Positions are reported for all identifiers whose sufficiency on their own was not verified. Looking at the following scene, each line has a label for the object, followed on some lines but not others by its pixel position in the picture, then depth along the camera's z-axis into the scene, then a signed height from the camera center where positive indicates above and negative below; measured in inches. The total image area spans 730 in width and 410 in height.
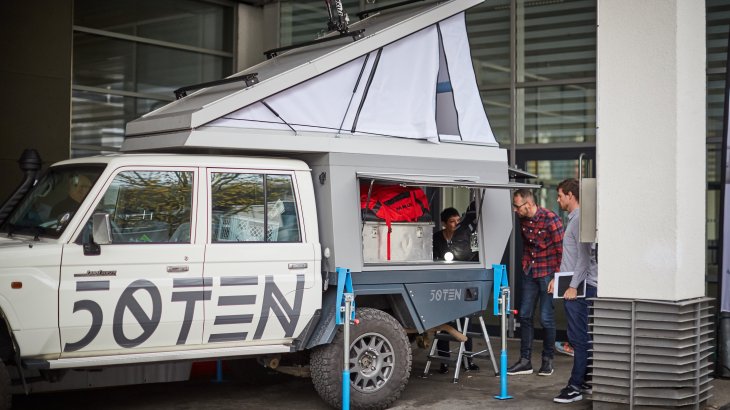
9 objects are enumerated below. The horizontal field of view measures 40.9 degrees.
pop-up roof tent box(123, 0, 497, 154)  309.7 +42.6
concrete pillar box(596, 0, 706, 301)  304.5 +23.3
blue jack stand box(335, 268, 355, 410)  307.4 -29.7
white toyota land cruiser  279.3 -2.8
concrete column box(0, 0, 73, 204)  486.6 +68.3
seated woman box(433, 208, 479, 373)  362.3 -9.4
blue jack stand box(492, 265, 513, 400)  345.7 -29.4
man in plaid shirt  407.2 -17.7
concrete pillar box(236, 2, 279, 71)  599.8 +114.7
